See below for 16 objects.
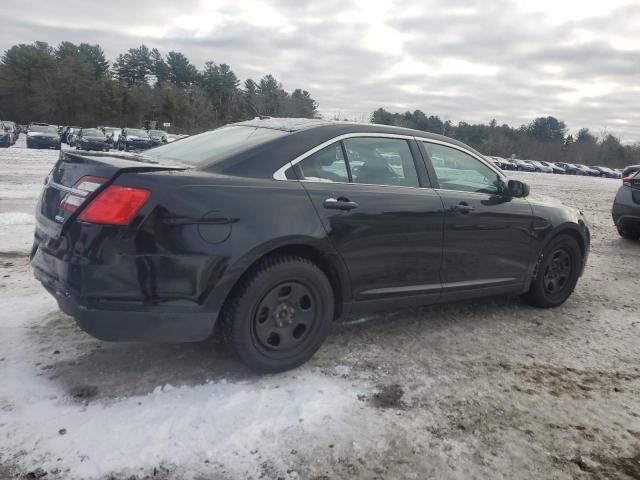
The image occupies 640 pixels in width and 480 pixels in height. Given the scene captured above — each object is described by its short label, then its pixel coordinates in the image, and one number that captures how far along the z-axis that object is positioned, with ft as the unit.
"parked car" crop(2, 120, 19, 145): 104.96
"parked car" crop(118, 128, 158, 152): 102.29
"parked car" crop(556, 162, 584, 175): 228.02
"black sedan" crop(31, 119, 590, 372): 9.07
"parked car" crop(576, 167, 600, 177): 226.38
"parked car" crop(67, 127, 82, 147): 105.65
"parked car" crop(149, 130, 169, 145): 111.74
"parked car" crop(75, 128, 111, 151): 94.99
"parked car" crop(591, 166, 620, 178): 227.40
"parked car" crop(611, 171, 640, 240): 28.94
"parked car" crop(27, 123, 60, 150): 100.83
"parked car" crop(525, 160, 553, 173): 213.25
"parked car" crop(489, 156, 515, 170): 190.47
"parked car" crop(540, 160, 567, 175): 220.66
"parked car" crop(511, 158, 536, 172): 206.85
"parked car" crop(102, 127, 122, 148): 105.29
